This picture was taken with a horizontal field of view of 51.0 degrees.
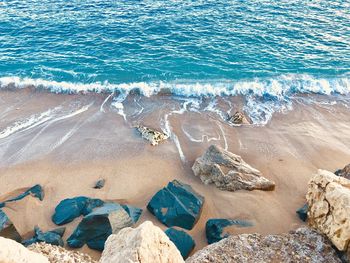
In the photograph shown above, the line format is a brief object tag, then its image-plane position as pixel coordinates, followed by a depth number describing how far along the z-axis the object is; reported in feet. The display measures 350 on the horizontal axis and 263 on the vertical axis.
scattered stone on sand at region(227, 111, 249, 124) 59.06
